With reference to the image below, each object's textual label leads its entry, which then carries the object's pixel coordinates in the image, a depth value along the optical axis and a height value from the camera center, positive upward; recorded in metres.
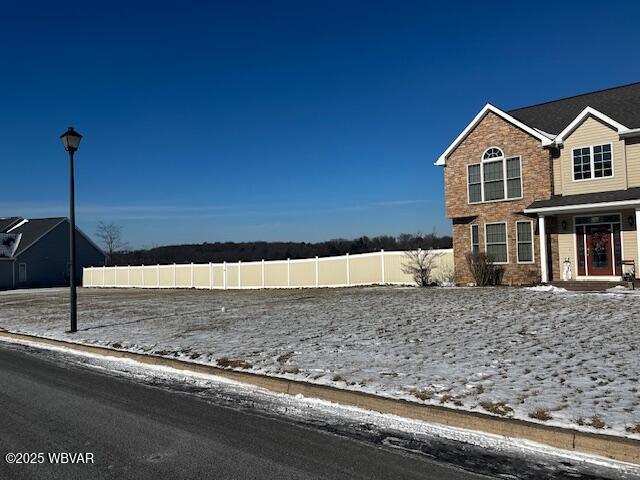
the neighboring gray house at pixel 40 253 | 49.91 +1.26
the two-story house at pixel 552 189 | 19.14 +2.63
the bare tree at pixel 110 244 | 83.75 +3.14
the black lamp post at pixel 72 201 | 14.52 +1.80
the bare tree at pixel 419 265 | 24.95 -0.39
